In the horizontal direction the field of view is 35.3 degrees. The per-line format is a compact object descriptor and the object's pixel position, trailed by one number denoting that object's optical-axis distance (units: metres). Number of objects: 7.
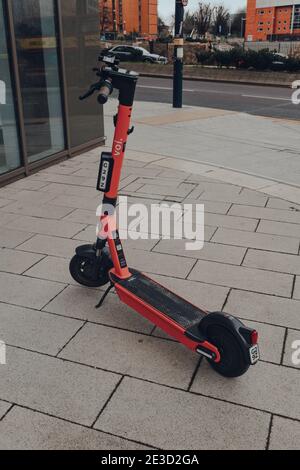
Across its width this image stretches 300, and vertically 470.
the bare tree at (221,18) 79.41
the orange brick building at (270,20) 80.56
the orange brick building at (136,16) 88.25
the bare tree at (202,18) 66.81
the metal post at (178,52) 13.12
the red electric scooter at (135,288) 3.00
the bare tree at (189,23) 73.47
